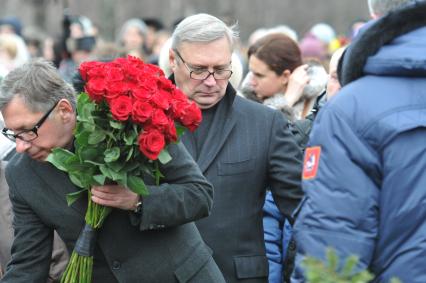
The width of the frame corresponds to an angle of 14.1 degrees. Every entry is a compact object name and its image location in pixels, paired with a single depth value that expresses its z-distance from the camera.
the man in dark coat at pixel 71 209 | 7.01
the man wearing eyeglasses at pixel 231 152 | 8.10
